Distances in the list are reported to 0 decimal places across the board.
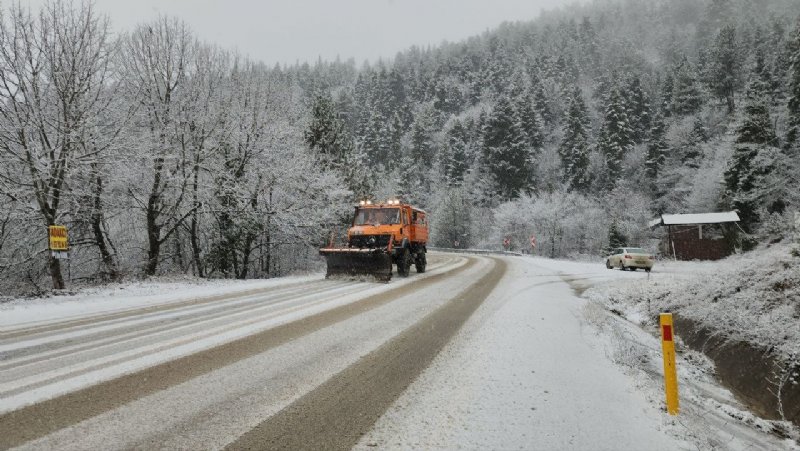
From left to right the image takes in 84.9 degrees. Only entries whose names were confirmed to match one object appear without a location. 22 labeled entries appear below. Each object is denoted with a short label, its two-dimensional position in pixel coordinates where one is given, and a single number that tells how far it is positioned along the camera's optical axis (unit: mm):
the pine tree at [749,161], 33062
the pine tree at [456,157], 74875
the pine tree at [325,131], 31359
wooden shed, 36344
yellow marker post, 3916
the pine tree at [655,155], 59500
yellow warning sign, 10953
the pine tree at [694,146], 54625
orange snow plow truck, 15648
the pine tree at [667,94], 71188
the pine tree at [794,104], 32844
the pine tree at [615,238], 43125
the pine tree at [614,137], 63781
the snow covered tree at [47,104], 12766
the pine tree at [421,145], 85750
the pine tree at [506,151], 66062
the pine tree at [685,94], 68375
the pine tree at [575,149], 62812
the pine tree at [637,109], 69312
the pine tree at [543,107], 80688
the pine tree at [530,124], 71375
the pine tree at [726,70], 66562
